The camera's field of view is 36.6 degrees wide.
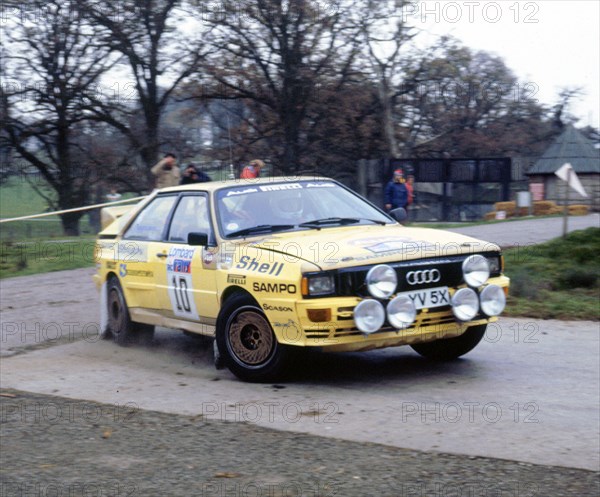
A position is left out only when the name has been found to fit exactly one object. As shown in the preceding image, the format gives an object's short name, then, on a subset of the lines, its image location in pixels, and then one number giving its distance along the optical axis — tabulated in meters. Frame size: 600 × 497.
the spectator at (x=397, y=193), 18.91
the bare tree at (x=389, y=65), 31.45
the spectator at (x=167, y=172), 16.61
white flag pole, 15.63
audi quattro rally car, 6.46
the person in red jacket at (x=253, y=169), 15.12
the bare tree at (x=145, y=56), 29.03
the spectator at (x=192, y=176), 15.73
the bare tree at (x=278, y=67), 30.28
